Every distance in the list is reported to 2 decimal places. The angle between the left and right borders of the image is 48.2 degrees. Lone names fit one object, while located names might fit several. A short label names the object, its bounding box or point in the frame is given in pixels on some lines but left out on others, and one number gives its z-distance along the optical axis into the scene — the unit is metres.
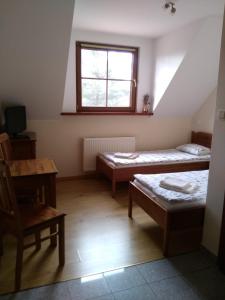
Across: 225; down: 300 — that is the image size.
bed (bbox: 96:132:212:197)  3.39
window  3.80
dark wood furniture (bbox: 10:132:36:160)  3.04
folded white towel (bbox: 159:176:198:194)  2.31
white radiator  3.93
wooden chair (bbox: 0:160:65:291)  1.65
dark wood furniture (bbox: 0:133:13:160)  2.33
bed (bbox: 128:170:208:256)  2.11
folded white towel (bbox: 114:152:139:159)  3.66
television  3.04
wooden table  2.08
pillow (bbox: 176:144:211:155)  3.96
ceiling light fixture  2.44
